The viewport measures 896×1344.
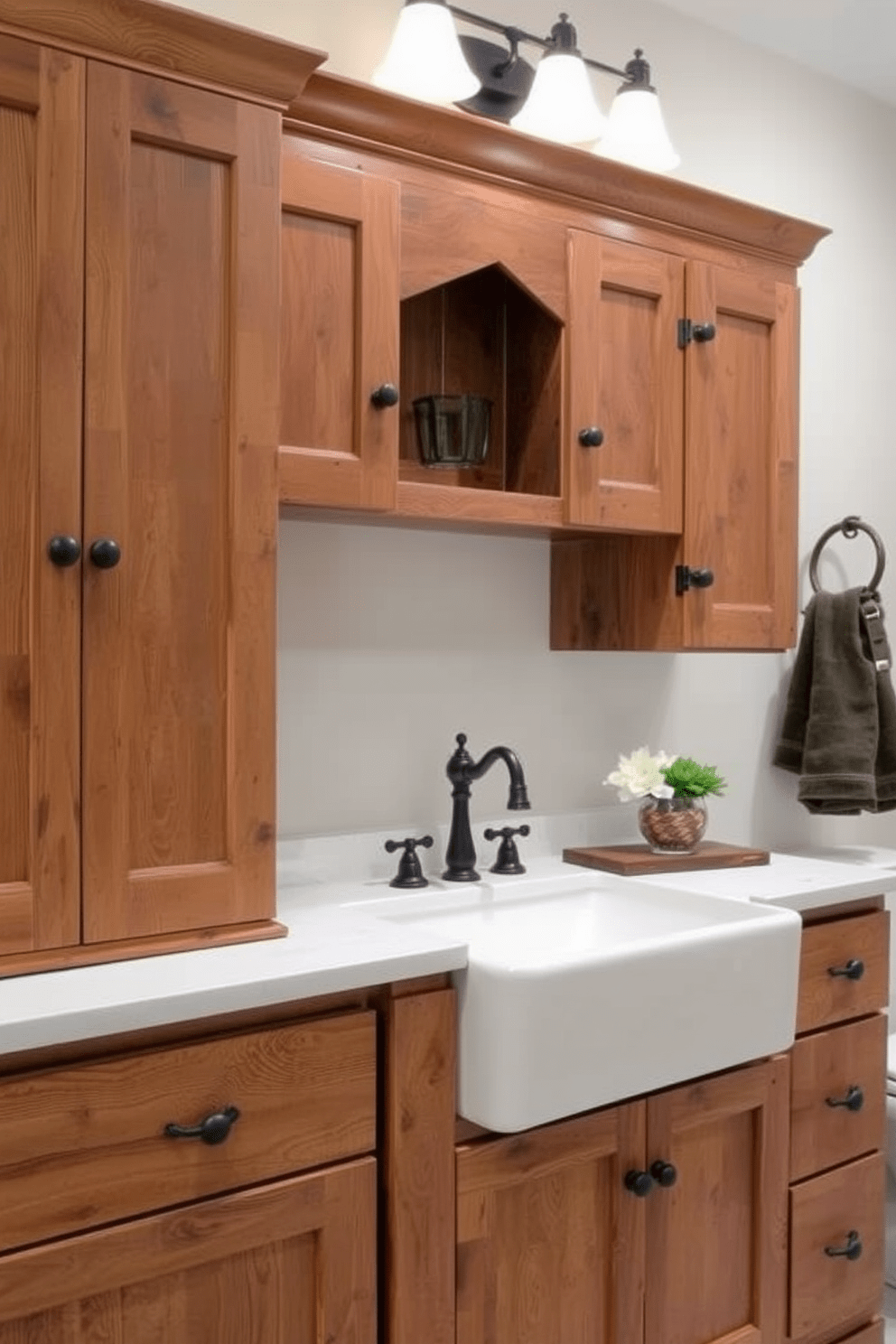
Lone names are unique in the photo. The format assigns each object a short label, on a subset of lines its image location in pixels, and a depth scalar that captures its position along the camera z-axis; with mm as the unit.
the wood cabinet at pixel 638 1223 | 1626
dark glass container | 2020
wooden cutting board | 2209
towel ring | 2689
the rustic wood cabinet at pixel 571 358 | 1799
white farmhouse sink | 1531
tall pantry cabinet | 1404
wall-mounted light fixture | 2018
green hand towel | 2559
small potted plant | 2316
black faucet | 2109
